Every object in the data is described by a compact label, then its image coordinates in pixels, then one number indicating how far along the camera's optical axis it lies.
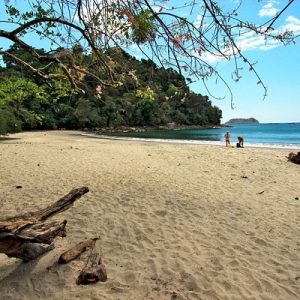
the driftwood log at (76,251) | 4.45
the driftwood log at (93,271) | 4.02
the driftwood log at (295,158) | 15.58
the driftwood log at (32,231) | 3.65
